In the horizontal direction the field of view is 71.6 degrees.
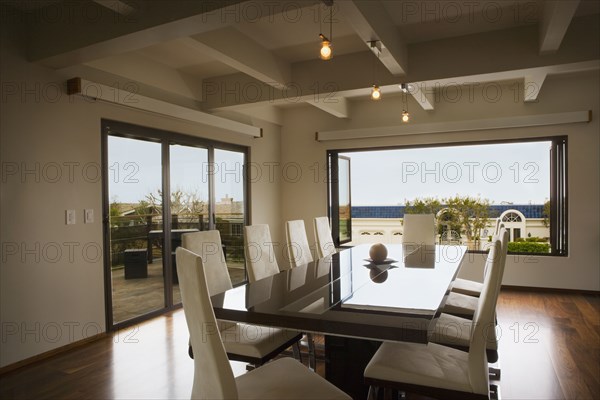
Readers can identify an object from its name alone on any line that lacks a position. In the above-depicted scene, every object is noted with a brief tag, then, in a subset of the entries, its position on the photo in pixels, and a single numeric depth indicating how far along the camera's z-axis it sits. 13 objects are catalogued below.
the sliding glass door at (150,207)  3.94
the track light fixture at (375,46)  3.06
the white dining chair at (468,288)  3.45
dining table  1.66
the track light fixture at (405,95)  4.04
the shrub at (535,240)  6.13
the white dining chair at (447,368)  1.69
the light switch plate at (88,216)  3.60
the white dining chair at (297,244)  3.78
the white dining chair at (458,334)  2.20
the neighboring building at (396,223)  7.05
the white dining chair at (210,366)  1.35
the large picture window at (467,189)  5.45
